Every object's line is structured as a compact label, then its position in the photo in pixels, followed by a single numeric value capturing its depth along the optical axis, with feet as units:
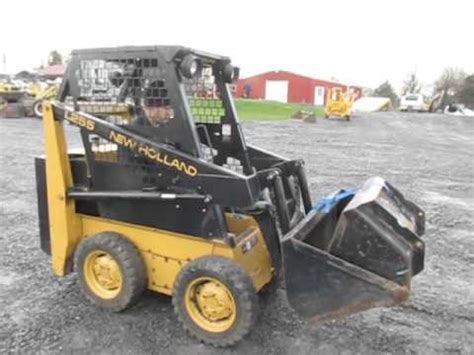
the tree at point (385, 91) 242.99
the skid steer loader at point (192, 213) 10.11
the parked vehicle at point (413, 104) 150.20
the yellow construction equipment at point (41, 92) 73.77
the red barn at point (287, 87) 190.49
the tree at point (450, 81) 191.01
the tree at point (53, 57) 253.44
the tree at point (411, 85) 243.81
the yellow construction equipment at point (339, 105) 96.38
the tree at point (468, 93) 181.16
